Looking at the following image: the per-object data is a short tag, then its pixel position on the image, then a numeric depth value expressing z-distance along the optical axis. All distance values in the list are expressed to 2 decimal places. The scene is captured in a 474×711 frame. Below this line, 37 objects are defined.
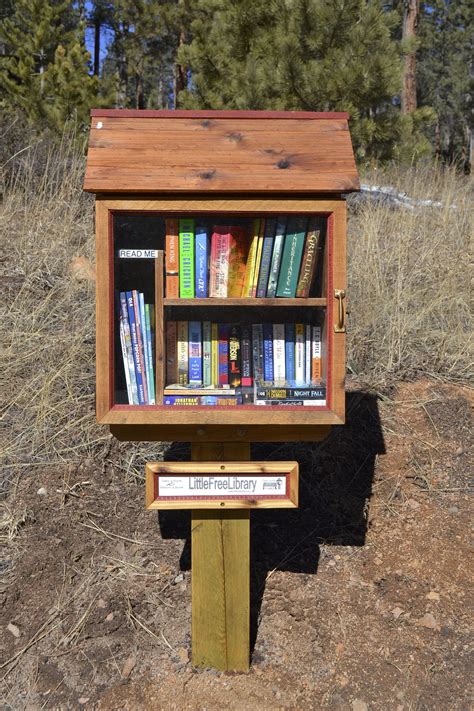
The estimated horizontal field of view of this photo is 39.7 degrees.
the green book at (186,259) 2.05
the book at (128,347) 2.05
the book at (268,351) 2.15
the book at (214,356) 2.15
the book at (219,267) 2.08
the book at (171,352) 2.11
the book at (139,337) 2.06
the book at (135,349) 2.06
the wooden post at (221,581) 2.24
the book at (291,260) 2.05
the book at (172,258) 2.04
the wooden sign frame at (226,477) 2.11
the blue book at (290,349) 2.14
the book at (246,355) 2.15
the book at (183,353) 2.12
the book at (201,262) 2.06
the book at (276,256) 2.05
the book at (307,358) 2.13
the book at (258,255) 2.06
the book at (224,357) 2.15
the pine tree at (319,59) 5.43
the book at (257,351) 2.15
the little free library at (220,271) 1.93
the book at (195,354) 2.14
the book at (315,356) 2.12
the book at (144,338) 2.07
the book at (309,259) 2.04
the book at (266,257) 2.06
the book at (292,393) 2.08
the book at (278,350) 2.15
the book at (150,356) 2.08
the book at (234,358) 2.15
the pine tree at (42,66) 11.24
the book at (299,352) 2.13
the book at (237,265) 2.08
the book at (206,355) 2.14
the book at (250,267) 2.08
